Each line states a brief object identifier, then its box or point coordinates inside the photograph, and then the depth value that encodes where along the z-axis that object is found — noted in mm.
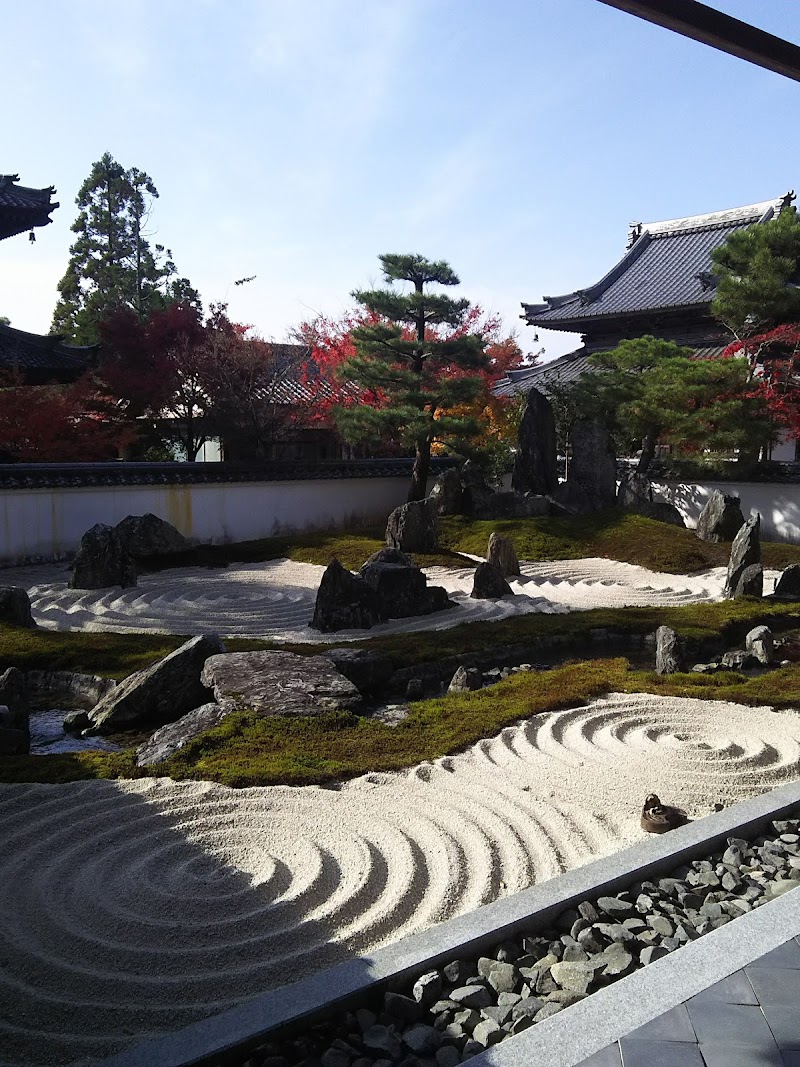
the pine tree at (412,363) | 18531
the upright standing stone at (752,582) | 12586
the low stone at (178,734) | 6211
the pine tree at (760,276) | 18609
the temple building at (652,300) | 23469
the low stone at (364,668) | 8516
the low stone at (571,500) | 18953
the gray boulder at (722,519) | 16672
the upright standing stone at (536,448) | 19297
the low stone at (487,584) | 12938
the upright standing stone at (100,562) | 13328
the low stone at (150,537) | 15477
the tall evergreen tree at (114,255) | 38750
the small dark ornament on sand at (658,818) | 4938
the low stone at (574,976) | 3354
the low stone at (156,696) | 7398
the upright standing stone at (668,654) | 9102
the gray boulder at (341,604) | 10961
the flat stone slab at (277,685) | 7070
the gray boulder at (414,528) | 16500
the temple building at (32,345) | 17406
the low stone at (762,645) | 9531
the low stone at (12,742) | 6430
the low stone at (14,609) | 10641
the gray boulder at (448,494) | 18688
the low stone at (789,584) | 12905
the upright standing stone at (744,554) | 13031
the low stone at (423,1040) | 3012
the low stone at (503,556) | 14461
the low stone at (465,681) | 8367
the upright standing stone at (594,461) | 19547
